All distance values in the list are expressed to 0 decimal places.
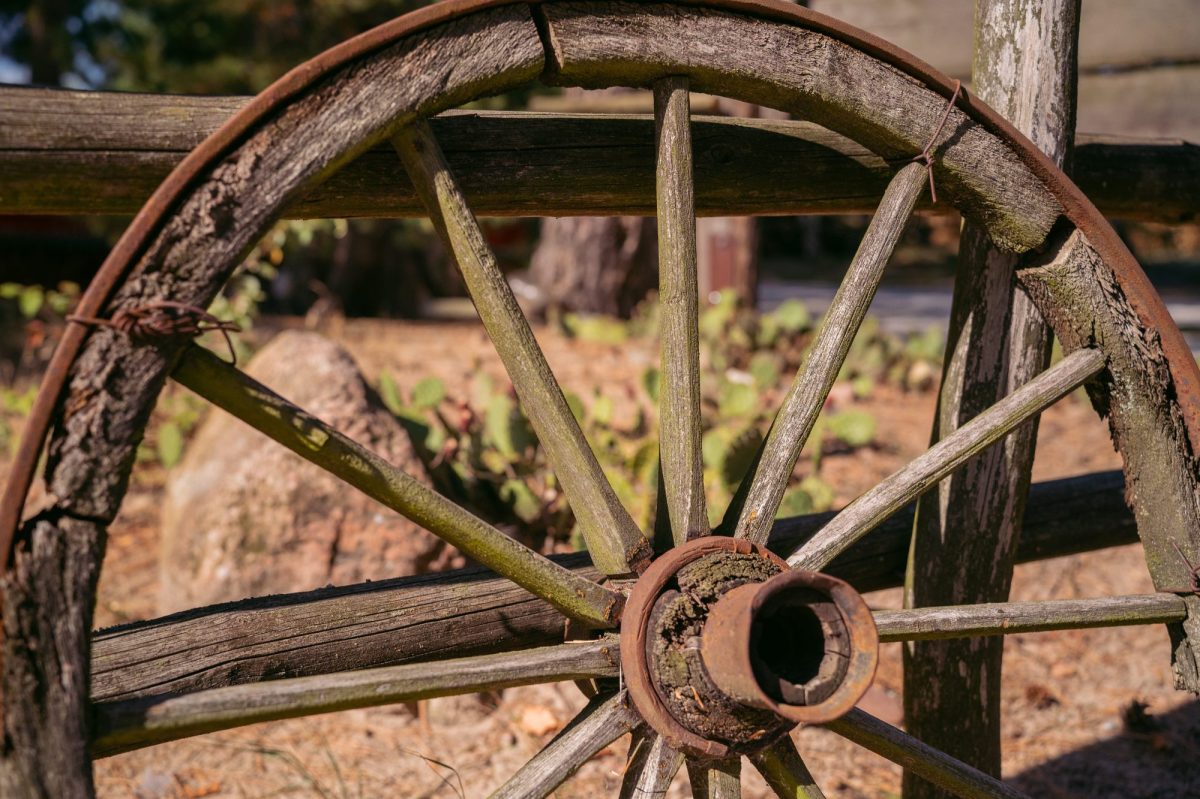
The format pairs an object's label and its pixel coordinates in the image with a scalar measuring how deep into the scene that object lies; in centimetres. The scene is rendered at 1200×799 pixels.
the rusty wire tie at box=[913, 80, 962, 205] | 151
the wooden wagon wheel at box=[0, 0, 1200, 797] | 108
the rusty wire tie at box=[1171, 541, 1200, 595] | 159
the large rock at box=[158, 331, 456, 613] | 271
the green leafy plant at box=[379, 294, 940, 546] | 299
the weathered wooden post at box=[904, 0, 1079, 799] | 183
